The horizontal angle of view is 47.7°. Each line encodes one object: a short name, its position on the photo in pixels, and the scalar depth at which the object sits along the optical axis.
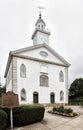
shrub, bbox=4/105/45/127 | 5.71
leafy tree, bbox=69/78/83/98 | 24.99
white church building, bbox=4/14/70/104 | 13.70
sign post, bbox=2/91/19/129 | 5.43
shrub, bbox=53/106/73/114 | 8.22
